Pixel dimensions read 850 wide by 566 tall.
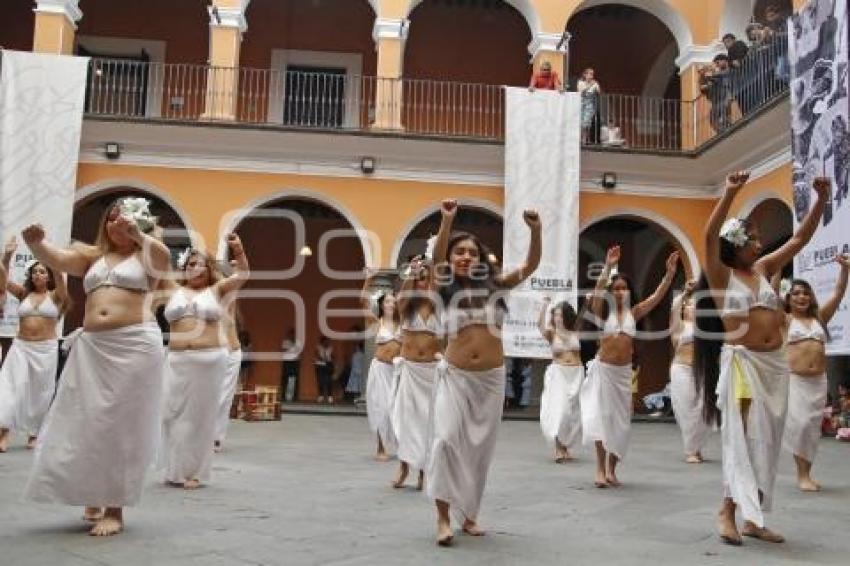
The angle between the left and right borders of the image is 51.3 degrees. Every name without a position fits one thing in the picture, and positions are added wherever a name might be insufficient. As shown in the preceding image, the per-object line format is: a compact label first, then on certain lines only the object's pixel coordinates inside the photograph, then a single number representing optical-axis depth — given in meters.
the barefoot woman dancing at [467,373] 4.71
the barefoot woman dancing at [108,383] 4.59
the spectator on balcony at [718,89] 15.54
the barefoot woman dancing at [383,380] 8.62
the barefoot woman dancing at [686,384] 9.03
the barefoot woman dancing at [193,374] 6.45
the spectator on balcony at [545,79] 16.11
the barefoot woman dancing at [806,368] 7.10
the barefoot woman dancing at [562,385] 8.95
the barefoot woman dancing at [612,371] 7.22
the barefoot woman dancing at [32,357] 8.44
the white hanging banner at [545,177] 15.50
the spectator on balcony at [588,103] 16.44
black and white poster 11.25
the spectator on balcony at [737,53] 15.33
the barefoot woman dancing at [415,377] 6.69
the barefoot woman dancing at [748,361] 4.76
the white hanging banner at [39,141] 14.76
